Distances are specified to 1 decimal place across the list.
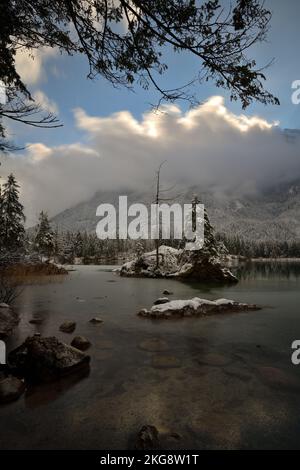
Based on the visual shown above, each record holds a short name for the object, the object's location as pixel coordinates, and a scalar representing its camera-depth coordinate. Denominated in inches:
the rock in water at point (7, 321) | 307.3
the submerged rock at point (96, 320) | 369.2
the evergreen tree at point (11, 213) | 1359.0
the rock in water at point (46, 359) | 202.7
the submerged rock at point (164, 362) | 225.4
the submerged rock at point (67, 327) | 326.6
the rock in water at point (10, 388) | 170.2
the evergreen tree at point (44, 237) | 2100.8
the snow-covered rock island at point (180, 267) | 1093.1
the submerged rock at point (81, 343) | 268.8
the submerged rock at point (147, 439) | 129.9
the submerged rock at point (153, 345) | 267.3
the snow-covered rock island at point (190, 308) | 404.8
